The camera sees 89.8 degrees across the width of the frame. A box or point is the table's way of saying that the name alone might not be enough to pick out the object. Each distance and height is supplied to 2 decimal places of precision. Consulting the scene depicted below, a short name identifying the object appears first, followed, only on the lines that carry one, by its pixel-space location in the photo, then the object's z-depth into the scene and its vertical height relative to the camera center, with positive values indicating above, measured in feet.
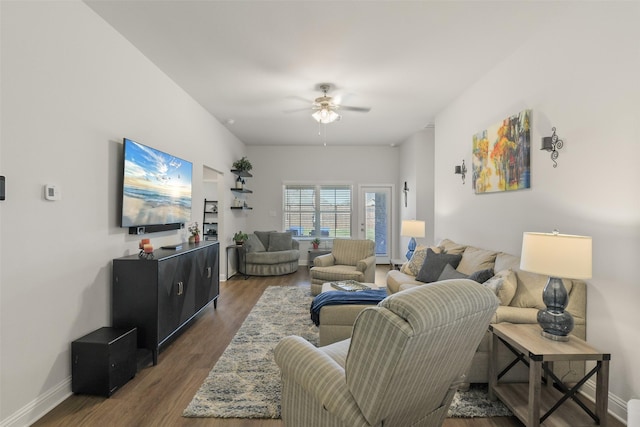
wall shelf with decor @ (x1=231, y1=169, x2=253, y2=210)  21.13 +1.76
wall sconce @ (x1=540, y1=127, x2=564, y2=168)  8.44 +1.99
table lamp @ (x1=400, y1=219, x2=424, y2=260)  16.46 -0.55
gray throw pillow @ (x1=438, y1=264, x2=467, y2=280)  10.98 -1.95
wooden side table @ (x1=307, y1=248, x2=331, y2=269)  23.38 -2.66
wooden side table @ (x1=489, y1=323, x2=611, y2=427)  5.80 -3.22
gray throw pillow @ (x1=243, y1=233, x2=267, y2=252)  21.28 -1.97
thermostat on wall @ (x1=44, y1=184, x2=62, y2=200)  6.89 +0.45
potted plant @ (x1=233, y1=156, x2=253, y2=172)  20.89 +3.31
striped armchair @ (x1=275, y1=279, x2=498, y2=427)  3.82 -1.99
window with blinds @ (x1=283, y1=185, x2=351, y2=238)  25.49 +0.60
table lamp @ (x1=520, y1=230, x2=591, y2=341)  6.23 -0.93
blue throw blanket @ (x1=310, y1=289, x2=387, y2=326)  9.03 -2.34
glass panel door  25.55 -0.07
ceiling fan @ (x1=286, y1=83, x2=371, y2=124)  12.93 +4.52
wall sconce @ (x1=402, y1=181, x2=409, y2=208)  23.00 +1.94
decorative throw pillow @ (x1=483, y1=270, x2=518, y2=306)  8.14 -1.74
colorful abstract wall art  9.65 +2.14
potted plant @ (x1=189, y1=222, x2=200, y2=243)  13.41 -0.79
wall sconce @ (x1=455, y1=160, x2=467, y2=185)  13.82 +2.12
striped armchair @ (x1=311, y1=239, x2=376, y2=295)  15.38 -2.46
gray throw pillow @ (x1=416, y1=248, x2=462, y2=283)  12.24 -1.83
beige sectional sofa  7.50 -2.16
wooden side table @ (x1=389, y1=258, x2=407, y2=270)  23.68 -3.40
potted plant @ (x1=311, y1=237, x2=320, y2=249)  23.86 -2.00
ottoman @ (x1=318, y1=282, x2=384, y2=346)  8.82 -2.89
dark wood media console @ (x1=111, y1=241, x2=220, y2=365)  8.98 -2.36
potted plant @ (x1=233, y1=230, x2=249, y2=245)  20.79 -1.48
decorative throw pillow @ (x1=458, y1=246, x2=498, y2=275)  10.63 -1.44
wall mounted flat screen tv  9.47 +0.90
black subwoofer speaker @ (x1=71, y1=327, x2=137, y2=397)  7.46 -3.57
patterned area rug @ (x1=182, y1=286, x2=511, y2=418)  6.93 -4.17
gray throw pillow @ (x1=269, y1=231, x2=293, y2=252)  22.47 -1.84
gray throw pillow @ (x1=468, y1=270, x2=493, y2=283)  9.32 -1.67
